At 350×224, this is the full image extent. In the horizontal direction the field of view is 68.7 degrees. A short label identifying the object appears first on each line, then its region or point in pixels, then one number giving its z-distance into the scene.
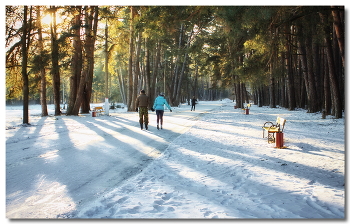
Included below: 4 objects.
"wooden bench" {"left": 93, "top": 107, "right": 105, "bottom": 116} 22.89
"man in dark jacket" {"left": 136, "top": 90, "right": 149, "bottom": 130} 12.38
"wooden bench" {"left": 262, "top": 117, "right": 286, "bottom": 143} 8.45
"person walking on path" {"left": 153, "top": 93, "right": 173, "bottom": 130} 13.04
